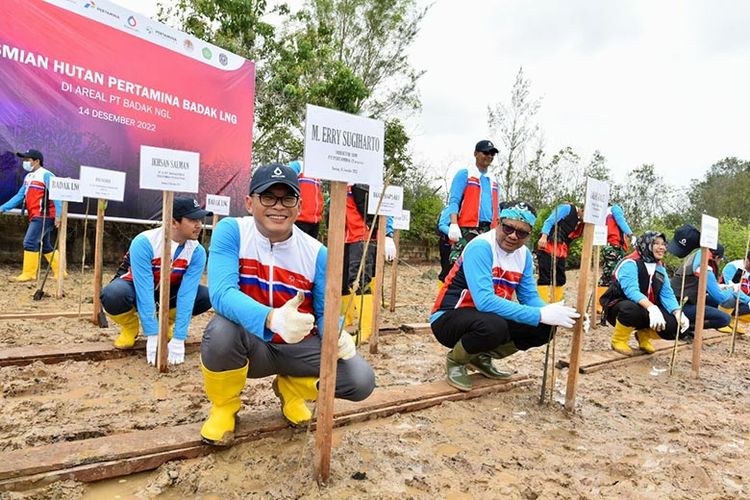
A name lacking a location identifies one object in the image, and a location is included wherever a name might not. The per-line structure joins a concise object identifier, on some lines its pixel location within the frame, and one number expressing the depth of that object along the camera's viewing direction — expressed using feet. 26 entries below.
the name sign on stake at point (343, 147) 5.91
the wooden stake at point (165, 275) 10.52
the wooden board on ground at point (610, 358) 12.97
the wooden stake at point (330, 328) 6.03
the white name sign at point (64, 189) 17.56
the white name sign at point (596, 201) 9.89
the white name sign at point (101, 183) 14.44
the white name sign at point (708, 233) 13.41
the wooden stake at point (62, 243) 18.35
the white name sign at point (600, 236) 19.16
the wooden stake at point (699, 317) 13.39
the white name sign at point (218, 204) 22.44
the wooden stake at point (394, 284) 21.03
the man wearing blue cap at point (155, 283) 11.16
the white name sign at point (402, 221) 19.83
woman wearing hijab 14.49
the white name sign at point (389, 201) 14.51
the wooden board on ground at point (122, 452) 5.94
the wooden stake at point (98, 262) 14.16
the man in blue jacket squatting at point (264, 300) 6.89
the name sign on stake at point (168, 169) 10.61
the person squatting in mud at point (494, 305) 9.53
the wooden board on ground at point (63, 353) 10.68
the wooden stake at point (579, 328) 9.41
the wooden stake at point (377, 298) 13.25
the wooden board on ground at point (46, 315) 15.03
